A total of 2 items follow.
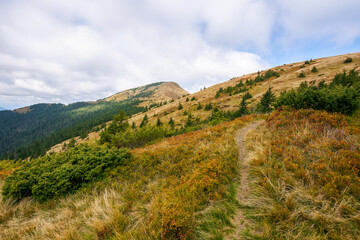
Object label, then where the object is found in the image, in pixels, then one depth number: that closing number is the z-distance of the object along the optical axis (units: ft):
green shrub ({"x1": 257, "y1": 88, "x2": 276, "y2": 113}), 107.20
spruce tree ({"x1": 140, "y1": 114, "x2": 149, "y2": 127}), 210.06
